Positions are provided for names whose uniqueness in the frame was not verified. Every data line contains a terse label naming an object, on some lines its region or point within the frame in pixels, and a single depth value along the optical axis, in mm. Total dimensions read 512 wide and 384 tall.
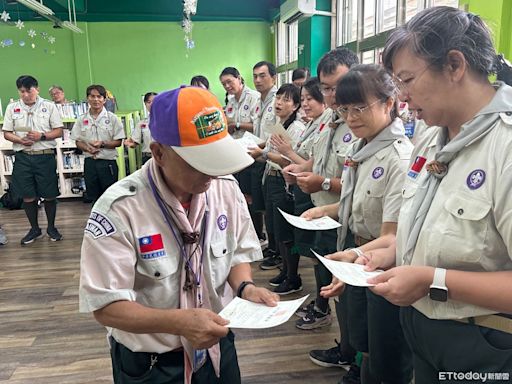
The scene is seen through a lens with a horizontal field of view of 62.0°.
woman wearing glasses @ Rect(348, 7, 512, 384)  961
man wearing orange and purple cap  988
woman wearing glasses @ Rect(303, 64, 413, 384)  1634
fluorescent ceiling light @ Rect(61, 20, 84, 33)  7355
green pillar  6121
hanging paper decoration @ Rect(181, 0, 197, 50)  8426
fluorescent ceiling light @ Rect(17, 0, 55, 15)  4932
